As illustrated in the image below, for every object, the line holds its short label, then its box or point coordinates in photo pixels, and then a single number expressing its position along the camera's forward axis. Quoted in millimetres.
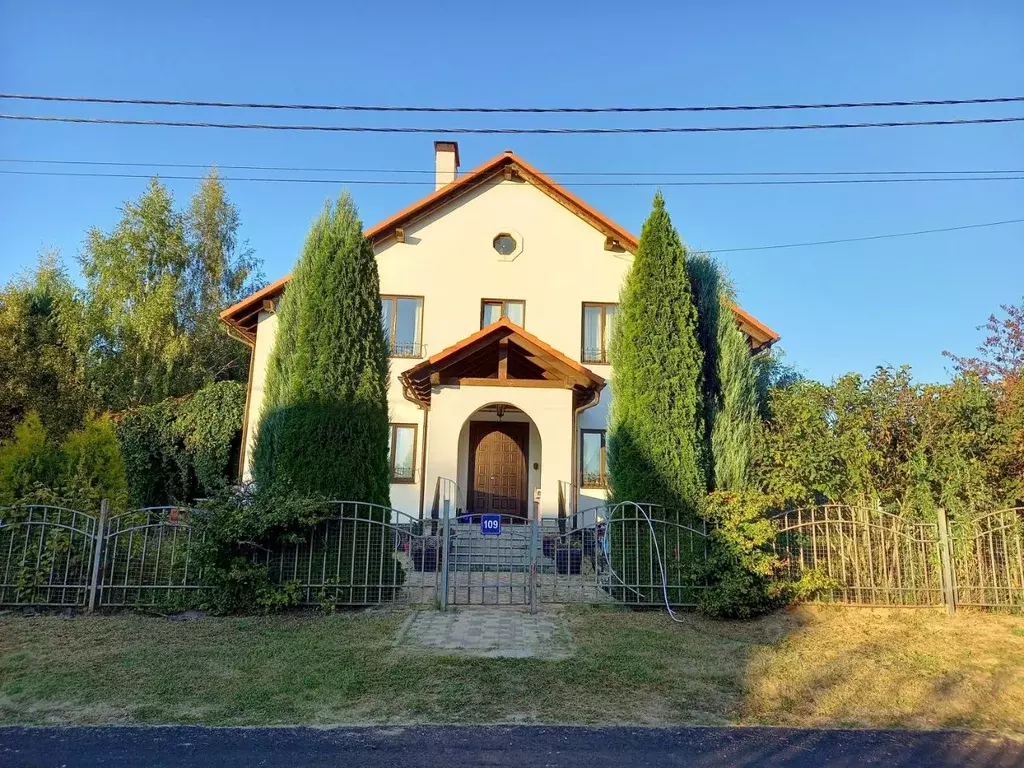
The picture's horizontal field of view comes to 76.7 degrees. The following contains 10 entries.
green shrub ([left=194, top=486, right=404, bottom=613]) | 7758
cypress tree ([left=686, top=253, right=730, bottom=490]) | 9328
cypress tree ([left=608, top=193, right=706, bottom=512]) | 8695
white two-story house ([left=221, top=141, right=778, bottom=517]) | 15828
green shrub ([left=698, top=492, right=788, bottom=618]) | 7750
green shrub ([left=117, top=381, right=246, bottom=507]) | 16703
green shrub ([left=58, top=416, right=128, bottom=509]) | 11578
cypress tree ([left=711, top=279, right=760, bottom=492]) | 8820
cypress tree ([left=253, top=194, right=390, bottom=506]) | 8531
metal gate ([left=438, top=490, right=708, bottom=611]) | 8195
